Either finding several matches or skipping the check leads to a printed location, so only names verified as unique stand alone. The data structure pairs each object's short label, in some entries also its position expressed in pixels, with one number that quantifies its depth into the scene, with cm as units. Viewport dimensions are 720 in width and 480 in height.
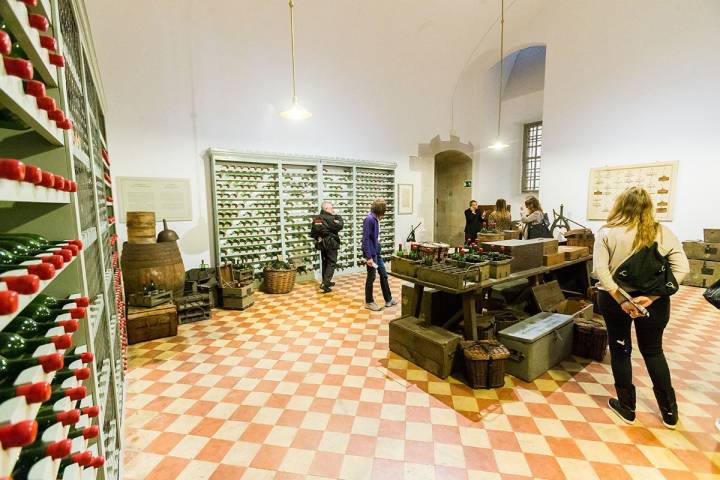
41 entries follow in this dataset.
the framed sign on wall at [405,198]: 860
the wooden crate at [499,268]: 345
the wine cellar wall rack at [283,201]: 604
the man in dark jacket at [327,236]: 612
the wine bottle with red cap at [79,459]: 95
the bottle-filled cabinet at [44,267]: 66
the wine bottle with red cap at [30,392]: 63
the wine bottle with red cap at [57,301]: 114
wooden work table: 323
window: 1113
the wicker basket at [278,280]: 612
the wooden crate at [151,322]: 400
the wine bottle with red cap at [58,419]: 83
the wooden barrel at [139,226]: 449
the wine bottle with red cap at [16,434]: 55
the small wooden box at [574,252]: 456
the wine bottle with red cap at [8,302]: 57
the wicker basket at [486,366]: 298
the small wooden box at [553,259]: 416
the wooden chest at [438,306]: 370
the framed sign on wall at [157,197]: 519
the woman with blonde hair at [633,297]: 237
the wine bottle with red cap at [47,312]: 106
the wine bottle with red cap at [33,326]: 95
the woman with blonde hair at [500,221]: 748
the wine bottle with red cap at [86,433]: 104
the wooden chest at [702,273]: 609
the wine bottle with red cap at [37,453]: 74
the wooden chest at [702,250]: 611
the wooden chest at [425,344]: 320
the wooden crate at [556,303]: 407
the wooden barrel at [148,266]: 432
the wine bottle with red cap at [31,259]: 81
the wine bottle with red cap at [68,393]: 95
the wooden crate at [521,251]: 373
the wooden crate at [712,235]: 611
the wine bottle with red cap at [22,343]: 81
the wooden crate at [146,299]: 418
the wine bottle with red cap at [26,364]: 74
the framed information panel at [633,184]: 681
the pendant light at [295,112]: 458
